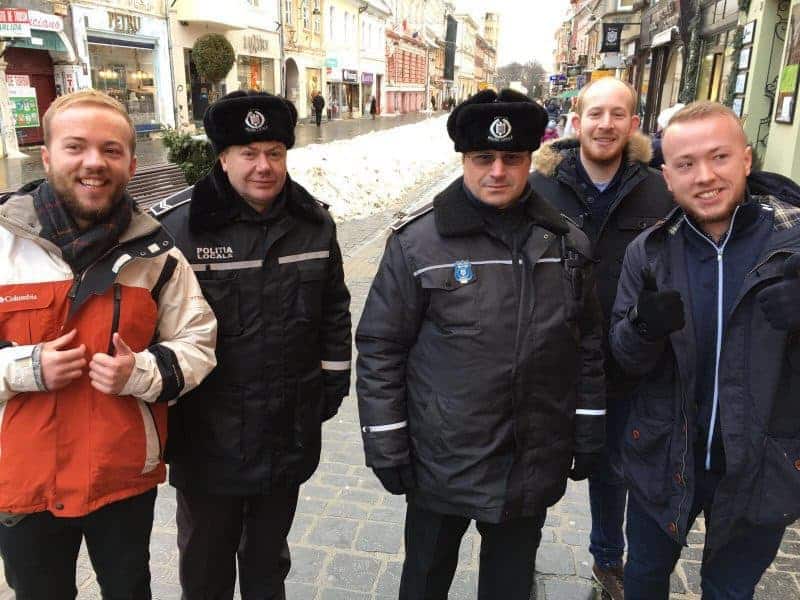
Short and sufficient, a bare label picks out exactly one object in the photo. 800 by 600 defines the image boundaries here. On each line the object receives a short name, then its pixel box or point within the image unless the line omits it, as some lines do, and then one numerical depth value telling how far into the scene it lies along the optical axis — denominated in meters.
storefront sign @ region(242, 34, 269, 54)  30.75
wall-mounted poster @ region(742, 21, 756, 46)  10.66
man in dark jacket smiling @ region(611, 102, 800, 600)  2.05
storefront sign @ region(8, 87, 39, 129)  17.42
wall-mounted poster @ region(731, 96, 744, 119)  11.11
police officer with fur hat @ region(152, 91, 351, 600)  2.40
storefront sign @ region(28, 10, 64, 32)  17.09
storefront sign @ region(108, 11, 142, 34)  21.62
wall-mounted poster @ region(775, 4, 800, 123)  8.89
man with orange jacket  1.94
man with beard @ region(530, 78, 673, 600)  2.89
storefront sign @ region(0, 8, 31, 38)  15.93
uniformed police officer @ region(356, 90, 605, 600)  2.18
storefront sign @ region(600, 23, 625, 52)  25.69
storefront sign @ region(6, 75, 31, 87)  17.38
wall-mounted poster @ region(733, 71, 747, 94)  10.94
